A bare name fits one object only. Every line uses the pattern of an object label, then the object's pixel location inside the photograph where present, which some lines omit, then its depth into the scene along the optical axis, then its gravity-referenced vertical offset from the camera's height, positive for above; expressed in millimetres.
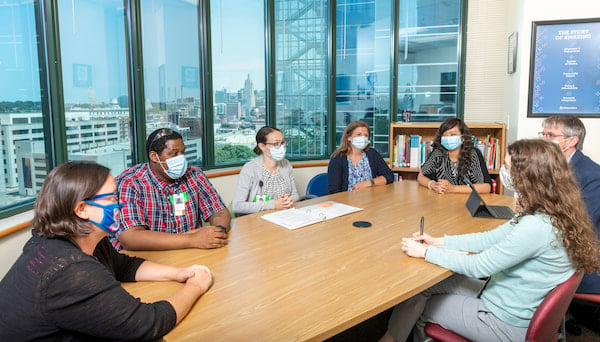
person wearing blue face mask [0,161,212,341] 1059 -425
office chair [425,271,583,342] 1366 -656
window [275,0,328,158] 4707 +447
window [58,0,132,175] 2996 +298
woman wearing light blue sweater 1488 -516
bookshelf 4109 -213
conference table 1240 -603
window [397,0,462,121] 4906 +639
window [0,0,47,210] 2529 +63
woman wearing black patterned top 3215 -369
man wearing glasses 2104 -306
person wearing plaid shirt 1866 -455
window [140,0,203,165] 3670 +425
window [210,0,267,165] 4277 +406
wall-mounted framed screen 3572 +385
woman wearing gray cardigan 2867 -433
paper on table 2256 -573
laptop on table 2467 -588
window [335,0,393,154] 4938 +562
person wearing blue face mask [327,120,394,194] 3389 -422
